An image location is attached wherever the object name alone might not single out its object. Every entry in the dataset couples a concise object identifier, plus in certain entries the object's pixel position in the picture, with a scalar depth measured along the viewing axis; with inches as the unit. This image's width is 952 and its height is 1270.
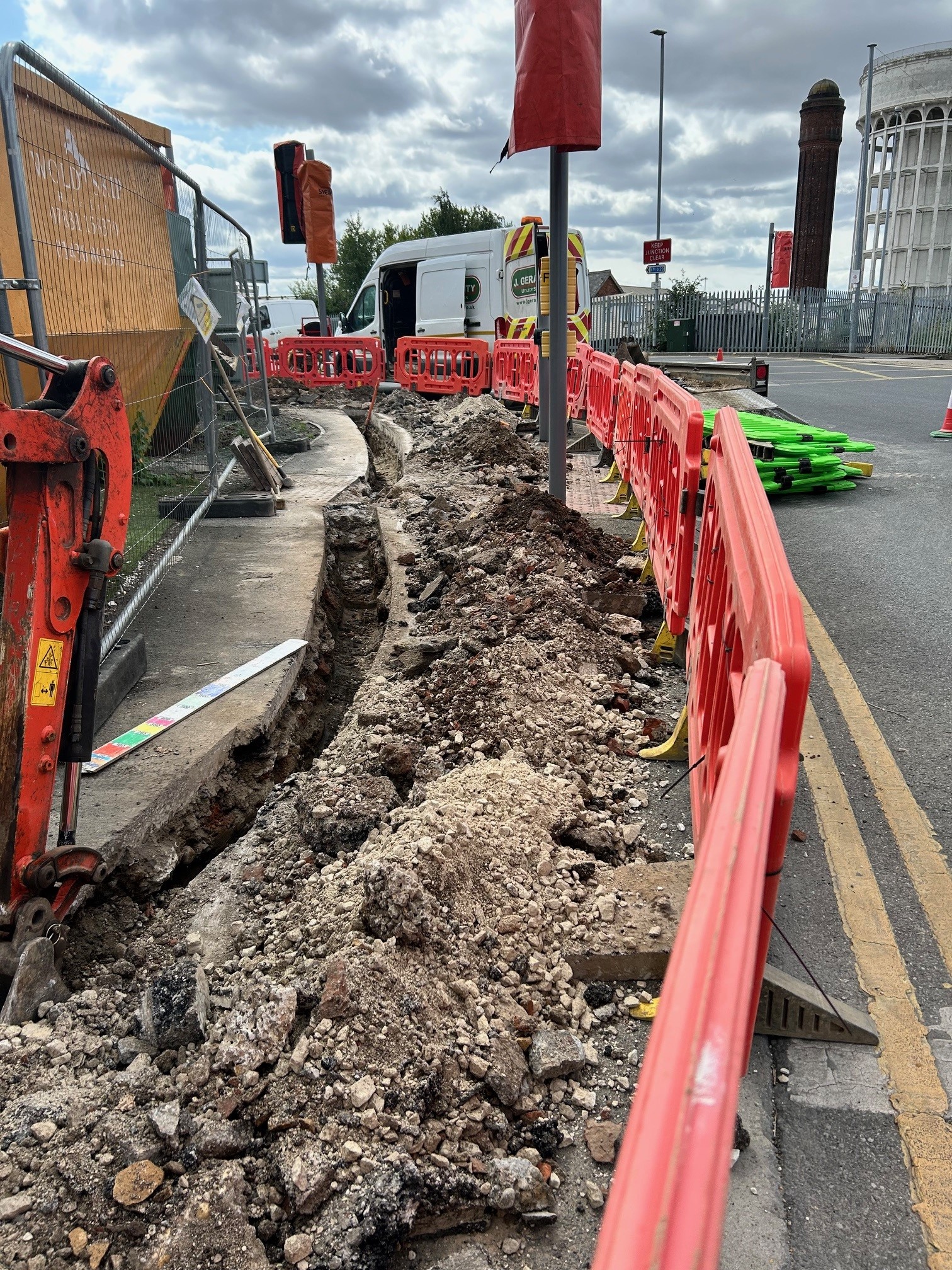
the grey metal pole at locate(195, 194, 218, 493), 289.4
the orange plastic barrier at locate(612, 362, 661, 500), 263.9
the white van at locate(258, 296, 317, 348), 1320.1
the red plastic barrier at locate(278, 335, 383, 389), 776.3
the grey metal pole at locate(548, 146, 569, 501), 252.1
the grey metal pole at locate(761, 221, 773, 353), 1545.9
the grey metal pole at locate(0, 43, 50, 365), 144.3
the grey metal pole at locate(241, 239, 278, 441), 410.6
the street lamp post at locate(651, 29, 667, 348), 1285.7
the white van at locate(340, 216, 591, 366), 706.8
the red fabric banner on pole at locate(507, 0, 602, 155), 227.5
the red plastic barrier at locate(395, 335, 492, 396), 671.1
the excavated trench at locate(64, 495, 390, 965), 140.3
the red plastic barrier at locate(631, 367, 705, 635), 167.8
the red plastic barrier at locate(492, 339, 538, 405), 551.2
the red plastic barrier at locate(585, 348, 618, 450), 359.3
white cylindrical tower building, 1852.9
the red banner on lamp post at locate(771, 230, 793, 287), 1708.9
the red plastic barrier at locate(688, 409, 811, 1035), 68.1
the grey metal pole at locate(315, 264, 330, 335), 696.1
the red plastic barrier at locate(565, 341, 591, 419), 453.1
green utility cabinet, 1488.7
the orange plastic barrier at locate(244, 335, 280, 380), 429.4
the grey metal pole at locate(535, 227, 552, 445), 329.7
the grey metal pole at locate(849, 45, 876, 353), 1389.0
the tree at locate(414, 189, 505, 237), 2329.0
